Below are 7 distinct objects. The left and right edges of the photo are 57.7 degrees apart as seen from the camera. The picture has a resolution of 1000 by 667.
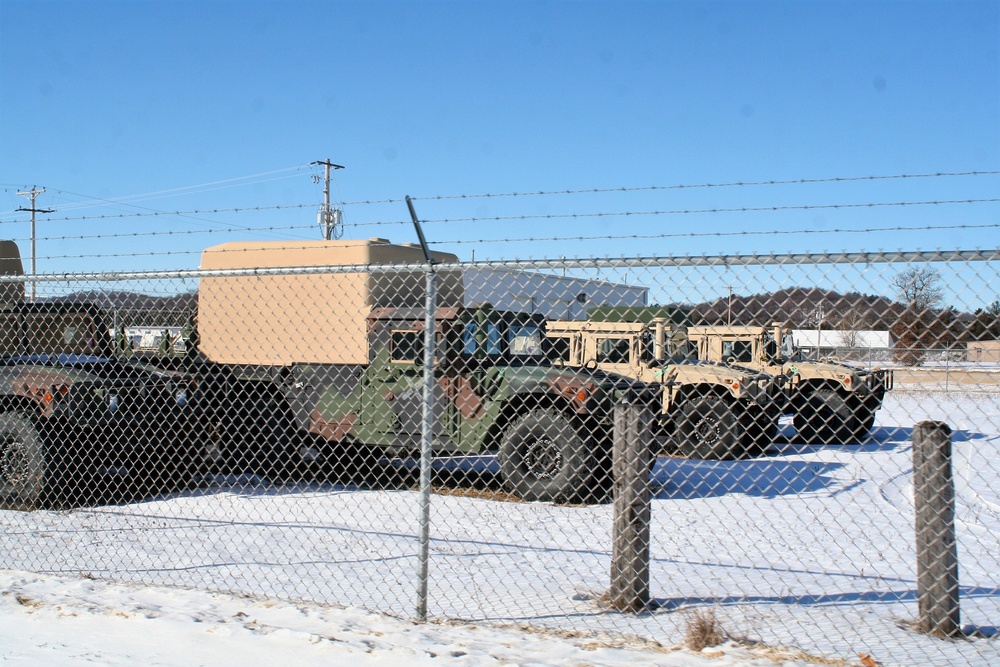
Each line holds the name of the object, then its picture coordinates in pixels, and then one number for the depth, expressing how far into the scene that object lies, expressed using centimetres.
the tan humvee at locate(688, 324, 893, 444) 1404
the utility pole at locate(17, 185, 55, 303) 4344
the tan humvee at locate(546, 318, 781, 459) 1212
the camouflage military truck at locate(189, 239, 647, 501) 816
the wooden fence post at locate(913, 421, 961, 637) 422
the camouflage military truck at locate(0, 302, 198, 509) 741
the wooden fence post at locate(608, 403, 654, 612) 462
